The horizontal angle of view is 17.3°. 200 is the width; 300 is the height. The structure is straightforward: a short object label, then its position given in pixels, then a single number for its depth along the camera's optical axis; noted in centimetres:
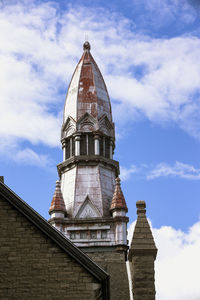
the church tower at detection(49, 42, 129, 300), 3722
